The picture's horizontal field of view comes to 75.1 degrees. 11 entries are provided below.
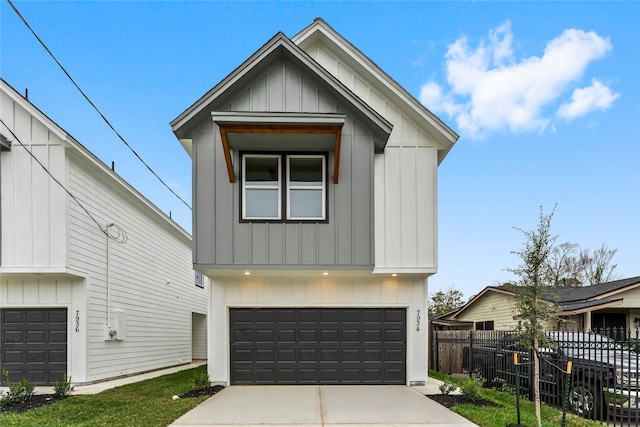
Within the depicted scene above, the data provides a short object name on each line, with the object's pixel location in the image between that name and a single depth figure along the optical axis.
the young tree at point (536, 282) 6.27
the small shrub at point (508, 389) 9.45
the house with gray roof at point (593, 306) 15.34
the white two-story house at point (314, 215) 8.88
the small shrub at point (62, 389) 8.66
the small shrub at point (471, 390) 8.06
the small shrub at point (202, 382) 9.25
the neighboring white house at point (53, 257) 9.77
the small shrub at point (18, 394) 7.92
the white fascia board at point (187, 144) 9.49
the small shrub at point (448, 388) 8.57
